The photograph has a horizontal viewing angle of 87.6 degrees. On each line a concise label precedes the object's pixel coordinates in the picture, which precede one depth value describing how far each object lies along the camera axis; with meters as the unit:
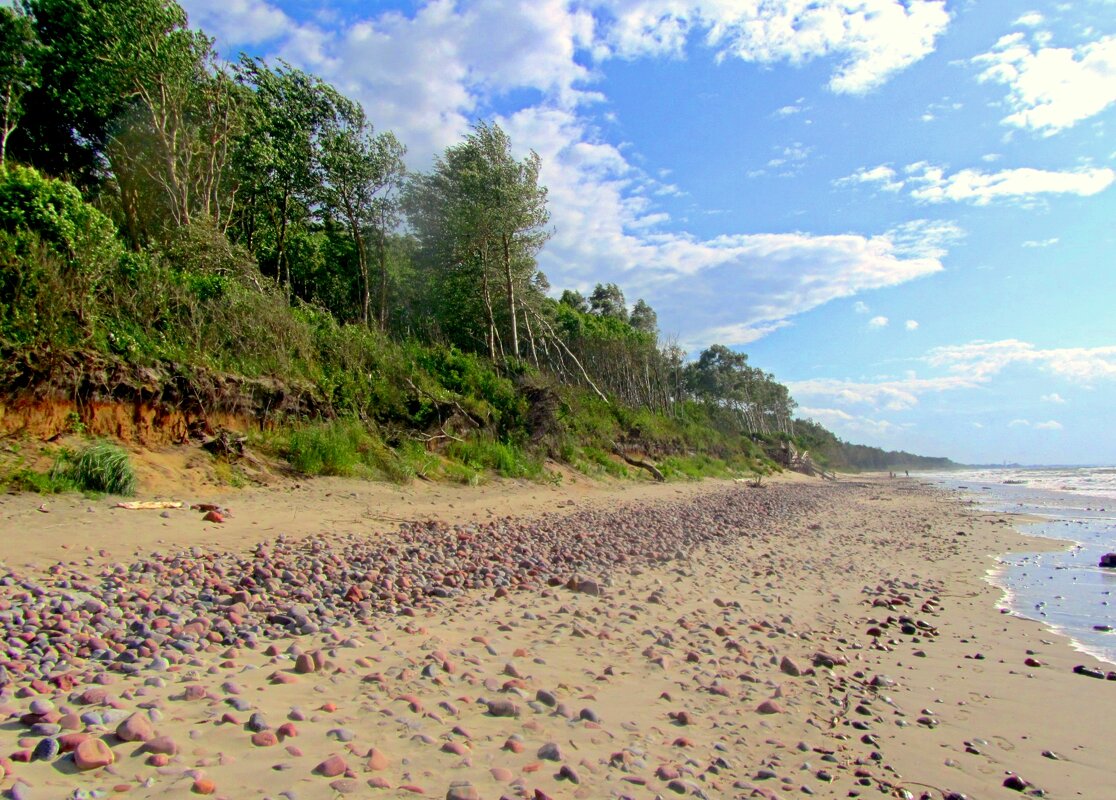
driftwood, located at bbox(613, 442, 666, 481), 24.80
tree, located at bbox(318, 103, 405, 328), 22.86
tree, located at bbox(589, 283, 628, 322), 53.97
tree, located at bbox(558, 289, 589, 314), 52.56
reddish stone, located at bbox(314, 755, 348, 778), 2.44
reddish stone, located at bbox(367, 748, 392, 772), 2.54
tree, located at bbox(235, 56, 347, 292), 20.48
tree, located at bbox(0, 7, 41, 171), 17.27
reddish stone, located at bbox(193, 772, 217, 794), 2.21
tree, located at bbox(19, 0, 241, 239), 16.95
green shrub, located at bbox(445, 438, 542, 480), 15.42
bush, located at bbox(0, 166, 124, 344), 8.33
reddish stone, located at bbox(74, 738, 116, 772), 2.28
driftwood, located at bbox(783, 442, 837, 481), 51.69
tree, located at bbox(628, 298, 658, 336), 54.31
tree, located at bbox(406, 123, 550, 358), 24.92
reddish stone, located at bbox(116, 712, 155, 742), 2.52
